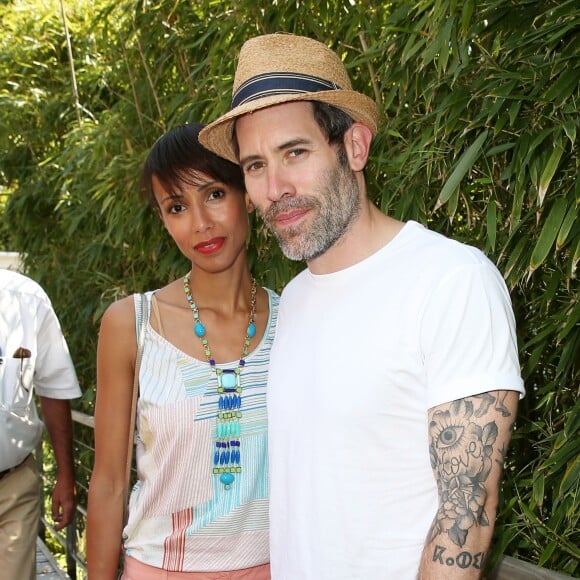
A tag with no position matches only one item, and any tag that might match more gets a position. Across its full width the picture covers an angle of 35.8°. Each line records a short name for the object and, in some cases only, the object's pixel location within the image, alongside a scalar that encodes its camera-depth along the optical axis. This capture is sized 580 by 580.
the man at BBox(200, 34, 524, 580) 1.21
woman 1.80
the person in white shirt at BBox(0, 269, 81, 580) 2.61
